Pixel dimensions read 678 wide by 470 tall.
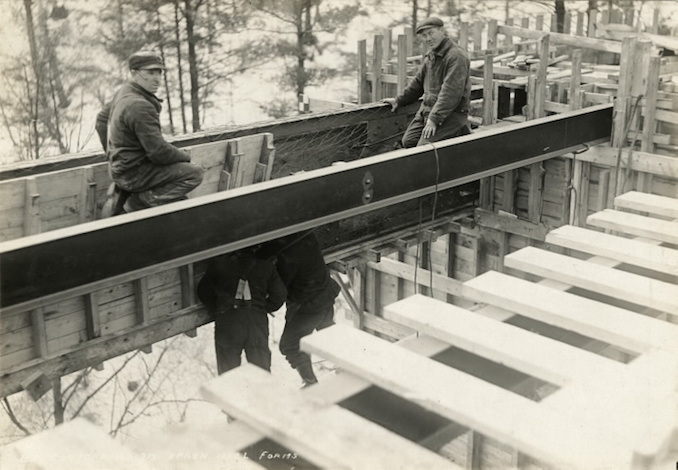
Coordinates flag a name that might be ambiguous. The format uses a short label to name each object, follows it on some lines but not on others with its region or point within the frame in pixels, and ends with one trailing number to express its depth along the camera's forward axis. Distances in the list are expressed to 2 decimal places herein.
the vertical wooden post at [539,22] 16.32
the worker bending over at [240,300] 7.76
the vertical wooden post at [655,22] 20.02
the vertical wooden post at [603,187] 9.70
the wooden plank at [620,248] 3.91
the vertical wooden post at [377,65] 11.95
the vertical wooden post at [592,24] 17.30
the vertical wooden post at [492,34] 12.89
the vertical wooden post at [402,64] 11.53
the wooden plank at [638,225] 4.48
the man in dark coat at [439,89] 9.37
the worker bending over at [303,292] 8.41
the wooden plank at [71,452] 2.05
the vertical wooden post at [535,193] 10.60
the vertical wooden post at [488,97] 10.52
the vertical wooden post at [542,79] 9.91
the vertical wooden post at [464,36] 12.29
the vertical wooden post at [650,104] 8.86
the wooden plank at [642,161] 8.89
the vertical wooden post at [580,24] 18.30
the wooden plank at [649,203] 4.93
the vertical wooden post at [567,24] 16.82
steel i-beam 4.50
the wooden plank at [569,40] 10.33
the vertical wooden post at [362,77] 12.34
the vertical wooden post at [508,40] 13.53
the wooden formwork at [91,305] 6.98
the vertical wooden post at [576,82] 9.57
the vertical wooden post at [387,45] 12.70
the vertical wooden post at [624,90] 8.95
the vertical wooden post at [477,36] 13.78
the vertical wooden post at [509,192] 10.95
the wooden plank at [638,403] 2.12
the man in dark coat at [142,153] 6.99
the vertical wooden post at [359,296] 14.25
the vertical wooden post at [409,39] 12.09
